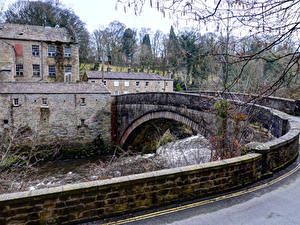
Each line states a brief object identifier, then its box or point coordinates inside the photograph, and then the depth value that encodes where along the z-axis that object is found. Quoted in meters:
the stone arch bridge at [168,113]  8.28
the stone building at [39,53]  26.53
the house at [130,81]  34.12
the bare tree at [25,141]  19.23
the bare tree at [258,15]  3.75
